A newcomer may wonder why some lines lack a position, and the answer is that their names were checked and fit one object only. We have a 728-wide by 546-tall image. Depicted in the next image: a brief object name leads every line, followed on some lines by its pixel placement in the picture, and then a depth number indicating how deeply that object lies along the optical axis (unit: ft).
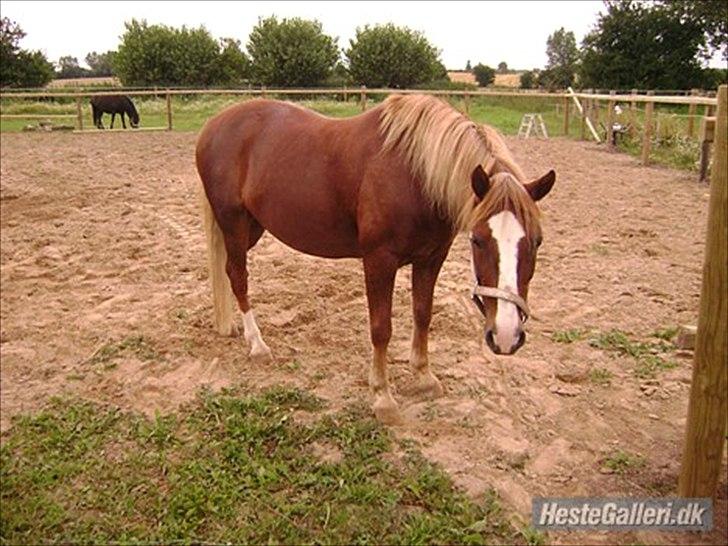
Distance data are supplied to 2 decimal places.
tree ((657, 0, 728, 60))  100.58
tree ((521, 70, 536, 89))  172.96
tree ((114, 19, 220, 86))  115.34
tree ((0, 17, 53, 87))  68.49
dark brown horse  50.47
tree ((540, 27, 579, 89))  250.98
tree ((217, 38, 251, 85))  121.08
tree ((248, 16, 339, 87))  113.29
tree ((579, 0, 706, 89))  97.50
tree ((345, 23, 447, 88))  119.34
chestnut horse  6.34
